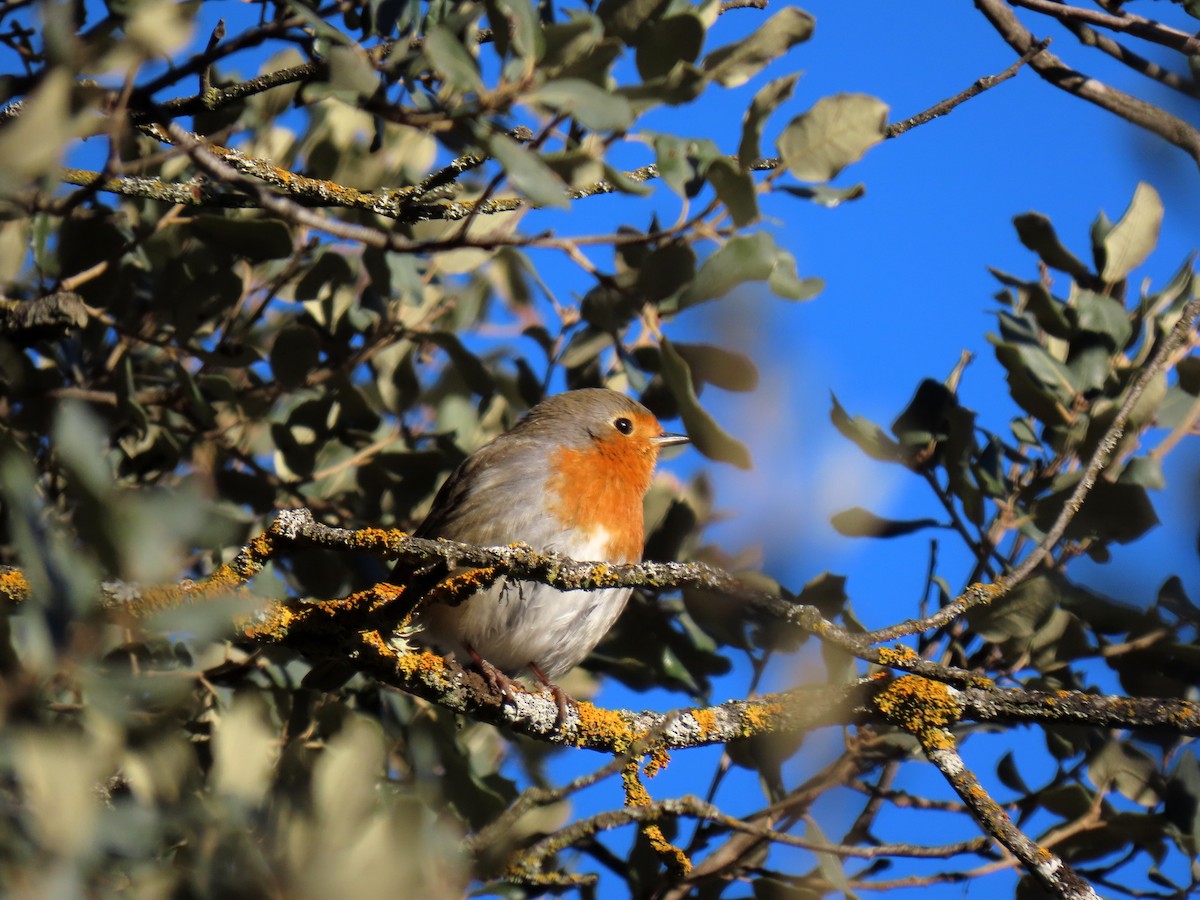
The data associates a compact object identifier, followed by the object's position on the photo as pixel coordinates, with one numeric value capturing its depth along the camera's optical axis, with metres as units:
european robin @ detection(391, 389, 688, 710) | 8.55
